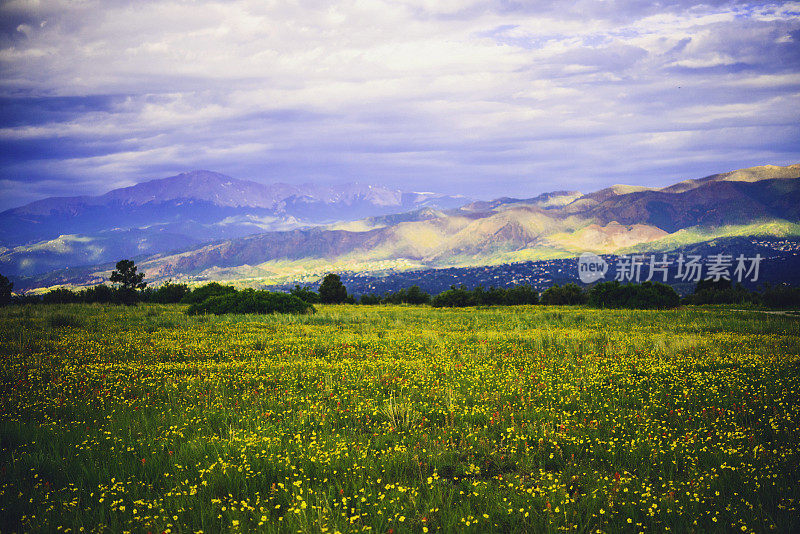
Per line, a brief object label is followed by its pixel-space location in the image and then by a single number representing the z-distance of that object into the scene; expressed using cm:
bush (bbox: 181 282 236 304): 4399
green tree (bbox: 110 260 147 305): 4556
